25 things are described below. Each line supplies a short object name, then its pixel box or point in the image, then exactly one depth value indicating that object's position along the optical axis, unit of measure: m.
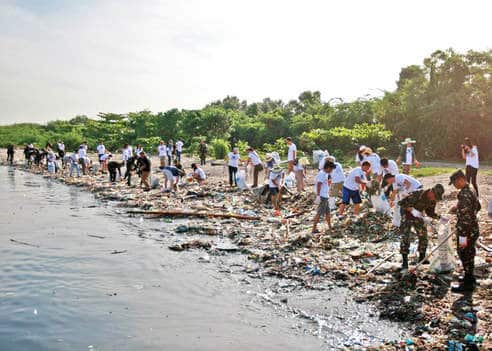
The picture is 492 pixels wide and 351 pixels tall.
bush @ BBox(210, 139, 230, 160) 29.87
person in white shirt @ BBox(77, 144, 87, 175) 24.41
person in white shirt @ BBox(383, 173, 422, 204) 7.99
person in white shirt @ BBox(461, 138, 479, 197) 11.30
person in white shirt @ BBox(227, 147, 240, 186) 16.62
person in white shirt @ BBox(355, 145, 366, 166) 12.05
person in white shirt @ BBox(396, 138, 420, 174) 14.67
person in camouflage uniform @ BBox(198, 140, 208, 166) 25.84
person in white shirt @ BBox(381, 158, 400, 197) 10.13
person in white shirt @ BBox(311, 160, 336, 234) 9.54
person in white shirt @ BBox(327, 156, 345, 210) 11.91
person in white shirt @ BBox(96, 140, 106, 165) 23.87
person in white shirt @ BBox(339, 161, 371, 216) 9.94
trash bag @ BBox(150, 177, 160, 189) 18.08
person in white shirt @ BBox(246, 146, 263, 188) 15.72
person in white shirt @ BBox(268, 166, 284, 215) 12.77
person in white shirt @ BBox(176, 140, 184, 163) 25.45
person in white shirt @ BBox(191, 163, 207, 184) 17.62
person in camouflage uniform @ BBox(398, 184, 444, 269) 7.14
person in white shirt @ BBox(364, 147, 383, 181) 11.89
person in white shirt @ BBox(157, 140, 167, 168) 21.95
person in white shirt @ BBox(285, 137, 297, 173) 14.92
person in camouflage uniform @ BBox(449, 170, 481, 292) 6.38
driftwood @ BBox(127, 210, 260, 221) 12.50
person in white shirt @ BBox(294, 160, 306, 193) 14.62
